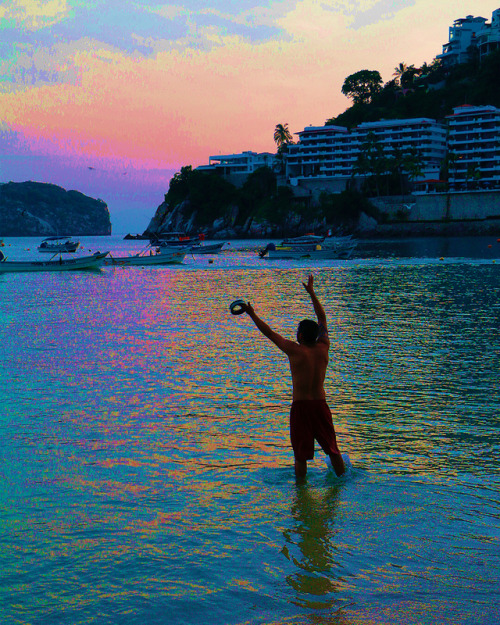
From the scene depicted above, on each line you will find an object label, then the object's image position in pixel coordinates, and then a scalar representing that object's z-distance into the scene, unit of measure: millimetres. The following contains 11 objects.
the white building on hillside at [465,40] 169500
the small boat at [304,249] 72875
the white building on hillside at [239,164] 178875
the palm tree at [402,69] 177375
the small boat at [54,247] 108188
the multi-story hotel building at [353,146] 137125
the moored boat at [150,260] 68312
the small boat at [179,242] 91744
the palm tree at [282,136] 172625
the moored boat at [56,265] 60312
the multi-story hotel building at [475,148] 128375
